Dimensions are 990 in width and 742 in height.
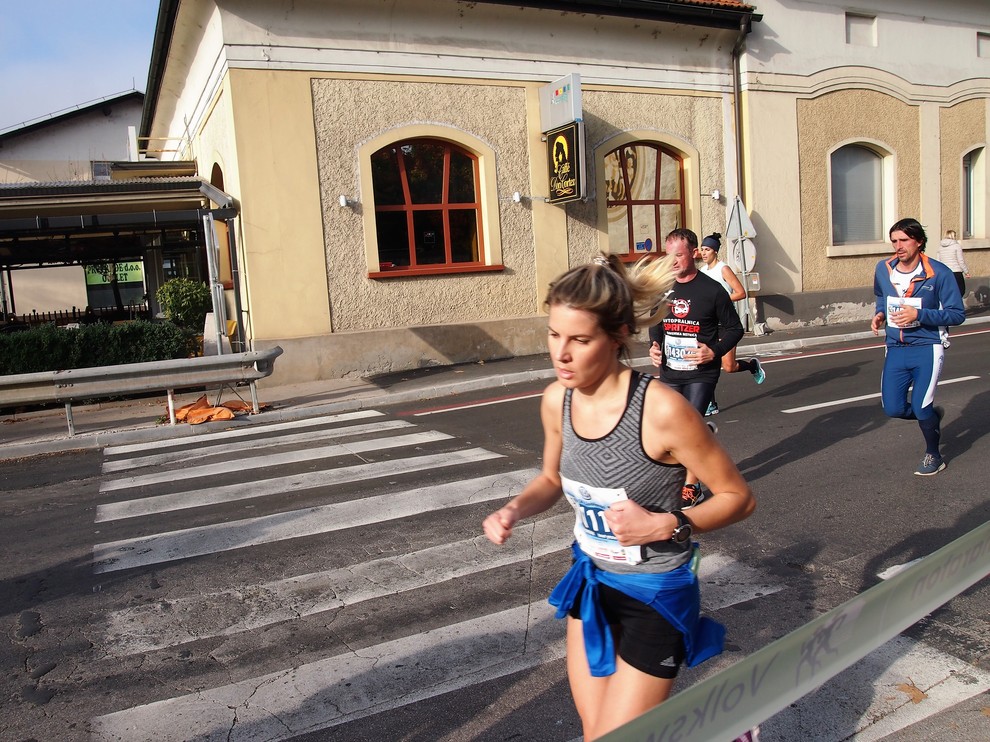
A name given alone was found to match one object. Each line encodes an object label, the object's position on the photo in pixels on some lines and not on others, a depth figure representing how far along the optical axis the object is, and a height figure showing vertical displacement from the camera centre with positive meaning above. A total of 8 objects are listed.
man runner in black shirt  6.15 -0.38
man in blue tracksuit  5.98 -0.43
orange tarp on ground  10.56 -1.33
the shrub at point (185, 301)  14.85 +0.16
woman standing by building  17.50 +0.14
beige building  13.53 +2.62
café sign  14.45 +2.20
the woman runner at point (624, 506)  2.26 -0.62
